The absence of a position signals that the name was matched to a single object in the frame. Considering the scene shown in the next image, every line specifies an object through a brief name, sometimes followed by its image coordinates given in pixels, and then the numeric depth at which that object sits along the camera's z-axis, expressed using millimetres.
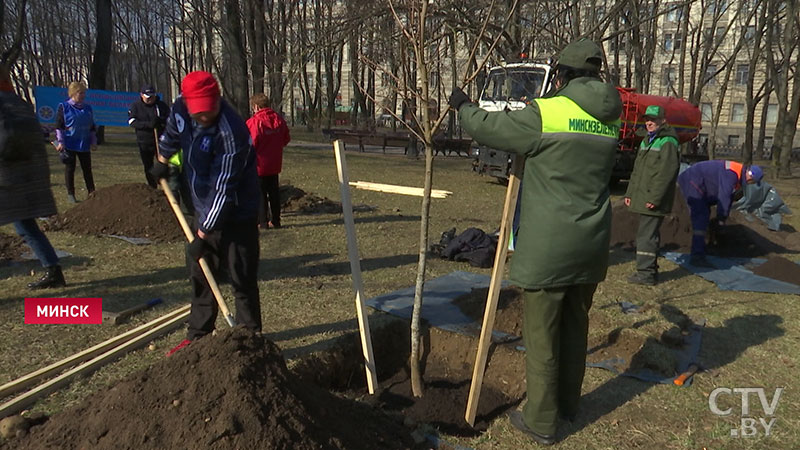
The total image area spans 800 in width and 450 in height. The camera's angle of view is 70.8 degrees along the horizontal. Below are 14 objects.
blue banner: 18297
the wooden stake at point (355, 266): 3420
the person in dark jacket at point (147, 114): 8352
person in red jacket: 7230
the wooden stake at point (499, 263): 3074
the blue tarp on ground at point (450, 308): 4164
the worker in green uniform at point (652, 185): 6102
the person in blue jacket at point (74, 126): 8297
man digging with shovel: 3373
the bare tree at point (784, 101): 18203
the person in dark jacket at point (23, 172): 4395
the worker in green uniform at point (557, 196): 2811
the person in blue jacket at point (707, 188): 7199
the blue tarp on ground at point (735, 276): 6348
